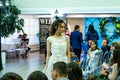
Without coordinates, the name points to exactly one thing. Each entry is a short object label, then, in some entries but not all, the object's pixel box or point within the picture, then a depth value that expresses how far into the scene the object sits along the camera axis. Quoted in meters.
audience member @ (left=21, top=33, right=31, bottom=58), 11.29
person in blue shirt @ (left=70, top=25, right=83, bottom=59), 6.94
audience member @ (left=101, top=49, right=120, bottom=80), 3.23
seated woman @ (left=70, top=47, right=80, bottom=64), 5.39
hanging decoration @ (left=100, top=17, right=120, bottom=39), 10.28
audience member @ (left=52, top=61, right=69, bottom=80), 2.34
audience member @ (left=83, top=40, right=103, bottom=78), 4.17
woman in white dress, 3.63
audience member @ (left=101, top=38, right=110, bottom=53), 5.37
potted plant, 7.60
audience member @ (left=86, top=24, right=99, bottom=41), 10.54
